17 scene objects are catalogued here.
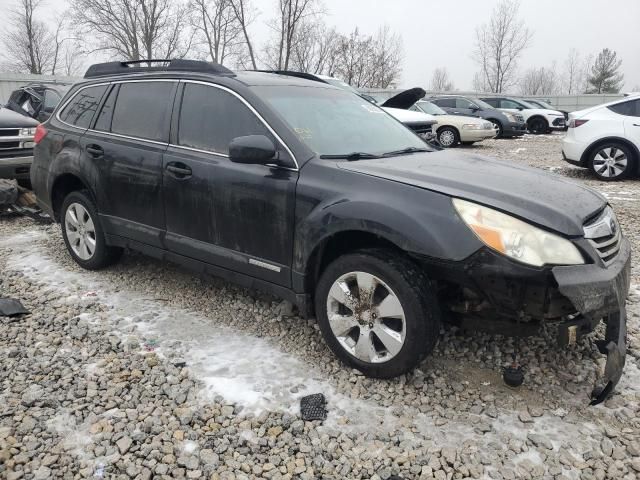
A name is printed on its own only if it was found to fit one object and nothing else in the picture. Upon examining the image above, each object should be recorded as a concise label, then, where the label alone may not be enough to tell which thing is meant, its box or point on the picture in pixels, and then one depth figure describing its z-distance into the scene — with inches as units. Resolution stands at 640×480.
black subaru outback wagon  97.7
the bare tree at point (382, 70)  1664.5
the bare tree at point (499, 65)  1625.2
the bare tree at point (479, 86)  1790.2
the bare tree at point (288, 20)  959.0
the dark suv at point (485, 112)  715.4
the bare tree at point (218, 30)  1278.2
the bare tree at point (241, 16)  1096.2
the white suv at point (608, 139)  347.6
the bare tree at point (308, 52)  1300.4
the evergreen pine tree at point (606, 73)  2104.1
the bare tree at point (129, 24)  1354.6
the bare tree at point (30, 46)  1568.7
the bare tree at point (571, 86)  2405.6
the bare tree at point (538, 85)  2640.3
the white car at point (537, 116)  858.8
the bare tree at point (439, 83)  2765.7
